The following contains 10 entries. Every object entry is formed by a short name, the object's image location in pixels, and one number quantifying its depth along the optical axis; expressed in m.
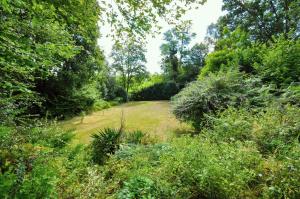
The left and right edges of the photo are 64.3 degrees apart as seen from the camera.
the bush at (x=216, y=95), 6.72
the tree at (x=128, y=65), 31.38
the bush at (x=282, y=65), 7.15
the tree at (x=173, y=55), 28.00
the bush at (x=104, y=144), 5.14
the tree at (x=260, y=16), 16.78
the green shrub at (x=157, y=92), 24.46
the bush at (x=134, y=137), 5.77
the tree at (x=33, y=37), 2.97
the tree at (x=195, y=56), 27.99
